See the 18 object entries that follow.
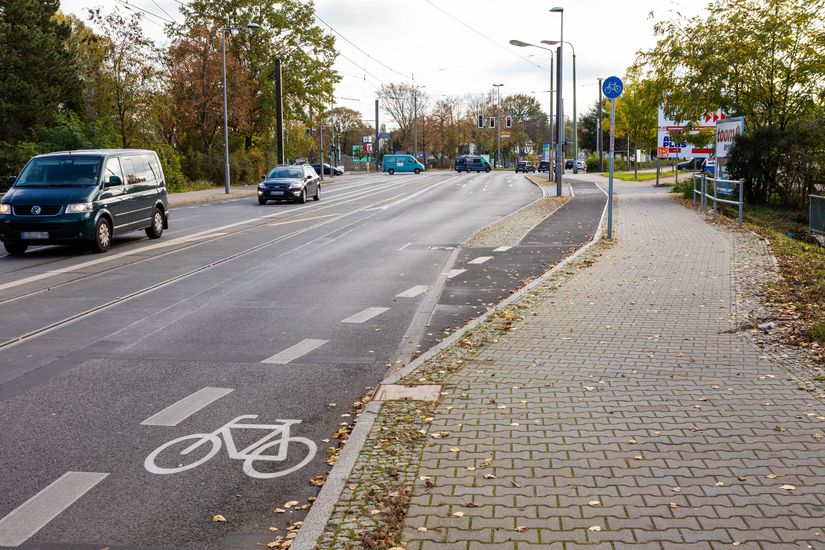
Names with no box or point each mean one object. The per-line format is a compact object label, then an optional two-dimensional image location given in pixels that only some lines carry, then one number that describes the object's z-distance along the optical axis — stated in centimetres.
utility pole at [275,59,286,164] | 4925
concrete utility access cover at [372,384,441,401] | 643
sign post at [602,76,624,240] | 1681
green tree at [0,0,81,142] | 3906
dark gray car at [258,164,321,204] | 3300
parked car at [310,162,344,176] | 7945
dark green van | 1573
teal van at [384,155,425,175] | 9100
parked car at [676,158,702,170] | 6977
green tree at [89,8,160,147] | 3925
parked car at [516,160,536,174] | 8494
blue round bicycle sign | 1686
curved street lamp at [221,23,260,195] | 3969
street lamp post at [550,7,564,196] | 3316
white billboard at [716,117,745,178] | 2681
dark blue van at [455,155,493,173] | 9031
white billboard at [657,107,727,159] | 3150
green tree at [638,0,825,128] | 2681
